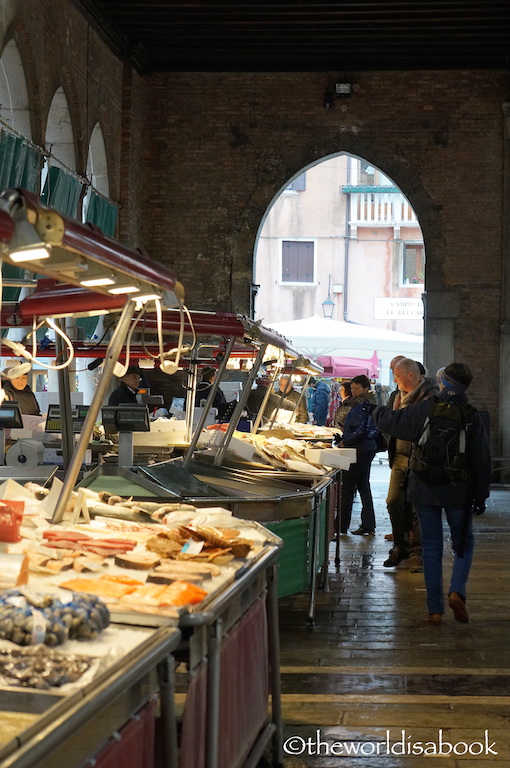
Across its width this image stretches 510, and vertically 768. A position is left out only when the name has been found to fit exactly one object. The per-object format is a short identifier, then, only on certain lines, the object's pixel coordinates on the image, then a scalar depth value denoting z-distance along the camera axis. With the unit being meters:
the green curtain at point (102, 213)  13.55
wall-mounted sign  31.62
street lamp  31.11
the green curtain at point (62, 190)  11.95
